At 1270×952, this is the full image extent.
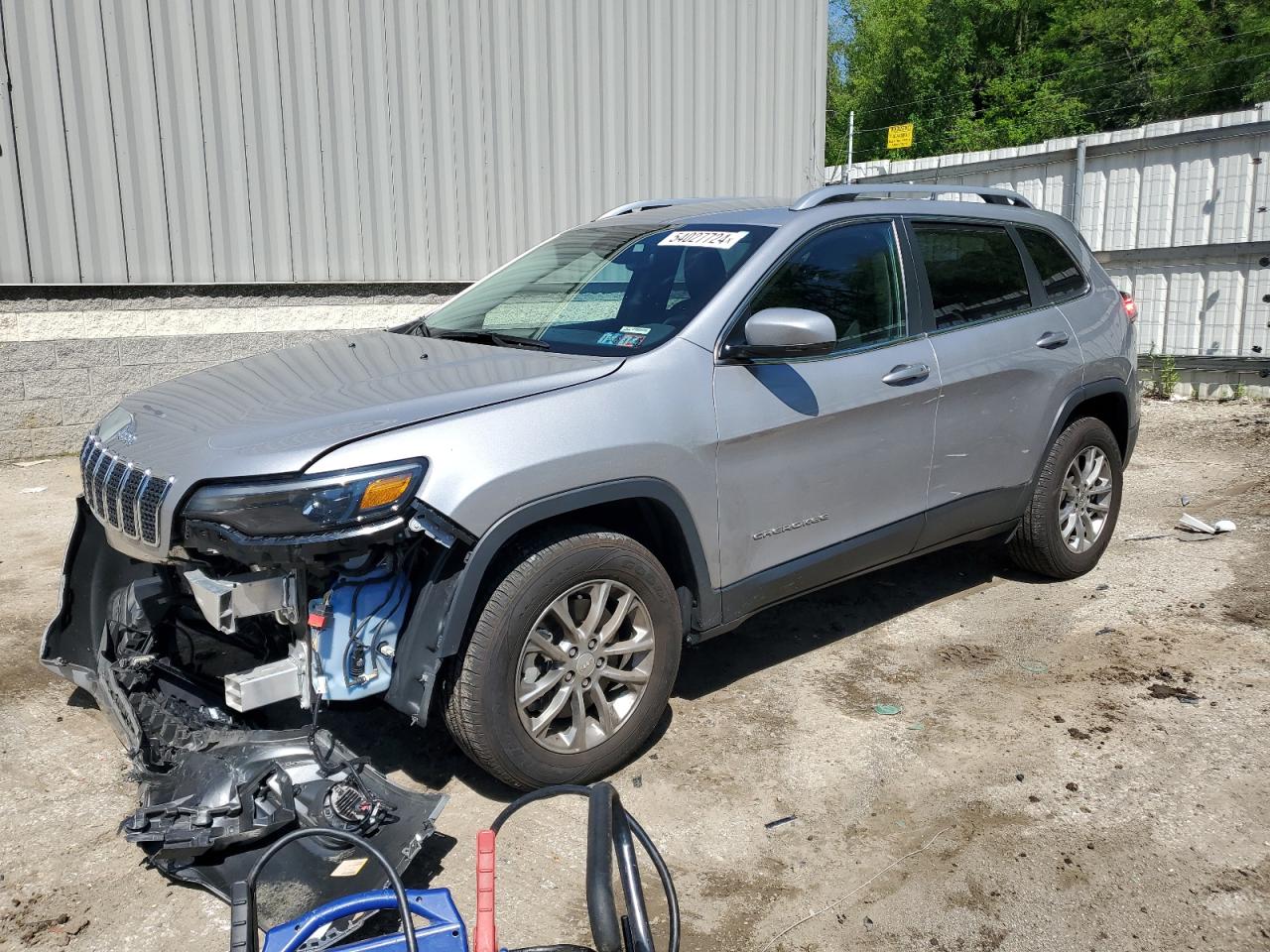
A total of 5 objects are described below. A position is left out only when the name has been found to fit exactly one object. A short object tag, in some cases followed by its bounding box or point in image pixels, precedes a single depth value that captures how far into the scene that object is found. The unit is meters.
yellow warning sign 19.41
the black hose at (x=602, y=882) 2.09
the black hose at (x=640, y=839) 2.22
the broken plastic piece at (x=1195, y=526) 6.40
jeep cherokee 3.07
